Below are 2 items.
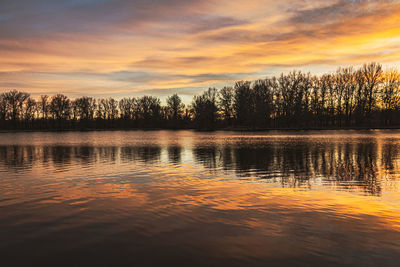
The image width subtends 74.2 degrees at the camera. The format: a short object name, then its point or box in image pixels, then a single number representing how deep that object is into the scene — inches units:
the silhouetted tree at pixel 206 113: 4812.7
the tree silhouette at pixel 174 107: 5619.1
